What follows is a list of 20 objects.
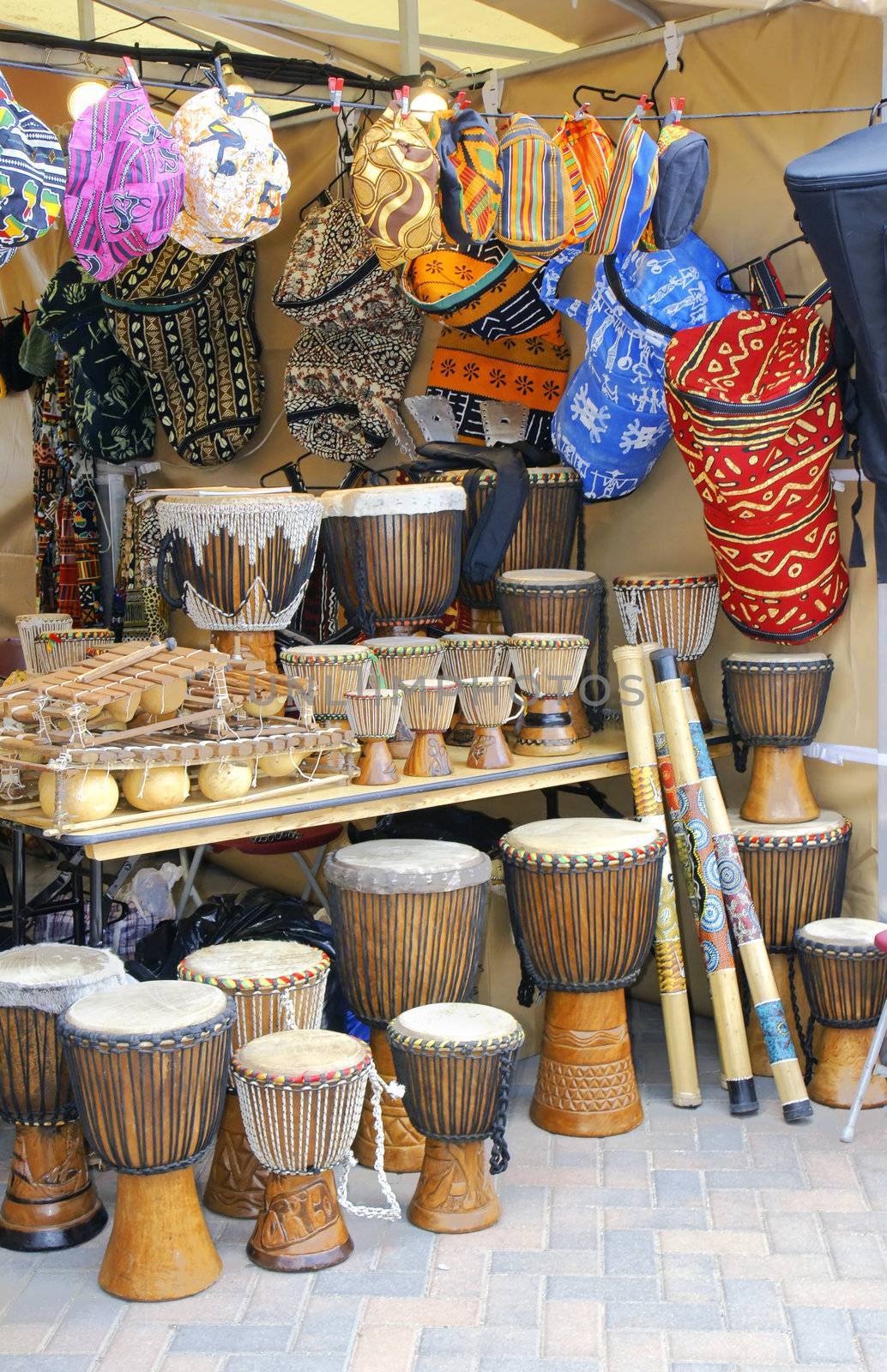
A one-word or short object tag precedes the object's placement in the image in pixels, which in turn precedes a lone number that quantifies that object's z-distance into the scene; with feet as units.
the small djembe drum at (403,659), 13.80
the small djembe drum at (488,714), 13.42
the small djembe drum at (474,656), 14.11
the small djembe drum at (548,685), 13.91
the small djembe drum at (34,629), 17.67
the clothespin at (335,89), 11.79
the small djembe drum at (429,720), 13.12
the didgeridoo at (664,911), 13.42
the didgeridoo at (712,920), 13.19
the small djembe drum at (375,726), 12.77
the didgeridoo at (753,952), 13.01
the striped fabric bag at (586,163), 12.41
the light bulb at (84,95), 10.97
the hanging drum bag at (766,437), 12.85
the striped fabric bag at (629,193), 12.45
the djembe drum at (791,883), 13.69
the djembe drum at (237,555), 13.83
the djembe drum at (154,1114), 9.97
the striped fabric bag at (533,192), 12.14
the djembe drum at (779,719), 13.91
